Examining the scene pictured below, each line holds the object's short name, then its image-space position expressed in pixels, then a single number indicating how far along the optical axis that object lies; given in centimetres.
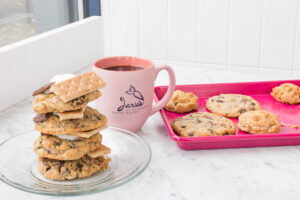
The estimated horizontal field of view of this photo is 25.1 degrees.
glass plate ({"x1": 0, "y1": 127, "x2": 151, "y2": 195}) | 83
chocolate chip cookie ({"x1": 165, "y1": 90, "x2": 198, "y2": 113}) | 106
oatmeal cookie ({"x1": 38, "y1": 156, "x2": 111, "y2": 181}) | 86
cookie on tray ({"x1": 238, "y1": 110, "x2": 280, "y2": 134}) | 98
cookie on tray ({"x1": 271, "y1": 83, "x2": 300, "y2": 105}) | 110
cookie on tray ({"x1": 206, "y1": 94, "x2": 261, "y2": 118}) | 105
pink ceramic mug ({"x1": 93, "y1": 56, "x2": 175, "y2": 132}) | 97
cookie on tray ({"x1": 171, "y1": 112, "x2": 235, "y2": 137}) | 96
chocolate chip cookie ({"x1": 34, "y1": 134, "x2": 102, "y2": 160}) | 85
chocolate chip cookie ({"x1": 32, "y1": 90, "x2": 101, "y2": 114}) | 84
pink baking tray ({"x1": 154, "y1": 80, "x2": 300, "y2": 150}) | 95
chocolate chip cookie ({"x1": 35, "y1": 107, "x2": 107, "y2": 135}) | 85
